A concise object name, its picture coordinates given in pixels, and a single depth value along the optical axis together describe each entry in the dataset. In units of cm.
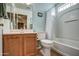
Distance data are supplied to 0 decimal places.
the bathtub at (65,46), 126
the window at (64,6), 126
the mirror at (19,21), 132
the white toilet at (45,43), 124
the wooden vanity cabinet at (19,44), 119
